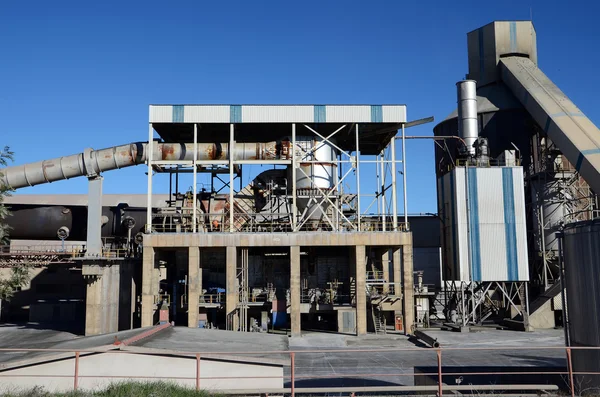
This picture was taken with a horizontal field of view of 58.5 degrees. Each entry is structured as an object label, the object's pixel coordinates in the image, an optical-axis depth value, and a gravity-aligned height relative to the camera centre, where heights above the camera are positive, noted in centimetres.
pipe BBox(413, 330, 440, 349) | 2723 -473
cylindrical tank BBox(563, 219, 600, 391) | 1485 -119
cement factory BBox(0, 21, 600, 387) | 3338 +189
